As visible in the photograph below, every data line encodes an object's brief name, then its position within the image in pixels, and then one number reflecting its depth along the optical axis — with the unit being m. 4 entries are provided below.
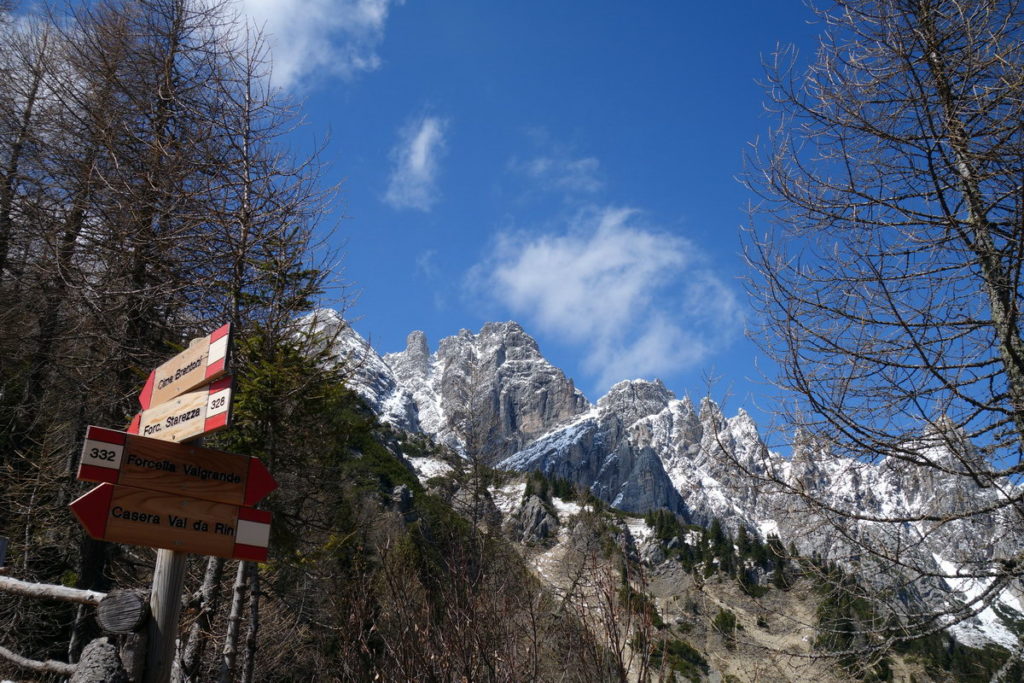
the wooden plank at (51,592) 3.55
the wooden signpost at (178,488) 3.08
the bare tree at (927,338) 4.20
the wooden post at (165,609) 3.37
